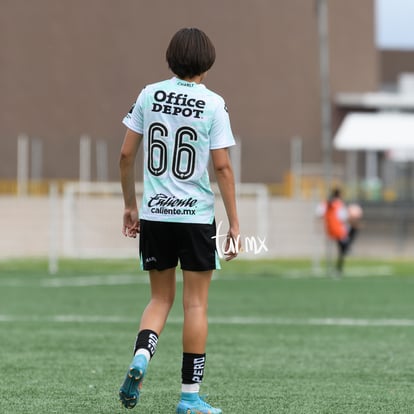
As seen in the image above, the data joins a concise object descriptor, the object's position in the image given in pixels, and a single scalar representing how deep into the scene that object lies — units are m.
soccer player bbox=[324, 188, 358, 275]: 50.47
